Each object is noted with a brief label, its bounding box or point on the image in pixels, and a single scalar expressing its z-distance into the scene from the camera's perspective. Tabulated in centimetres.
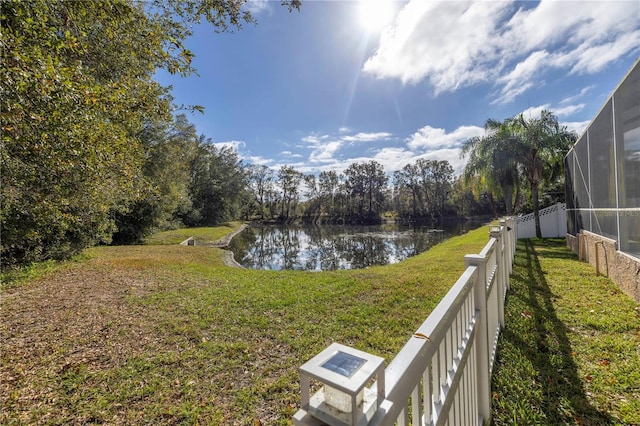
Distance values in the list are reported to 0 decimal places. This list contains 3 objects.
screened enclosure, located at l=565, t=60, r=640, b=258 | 361
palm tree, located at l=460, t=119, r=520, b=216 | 1162
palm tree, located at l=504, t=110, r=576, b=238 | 1102
